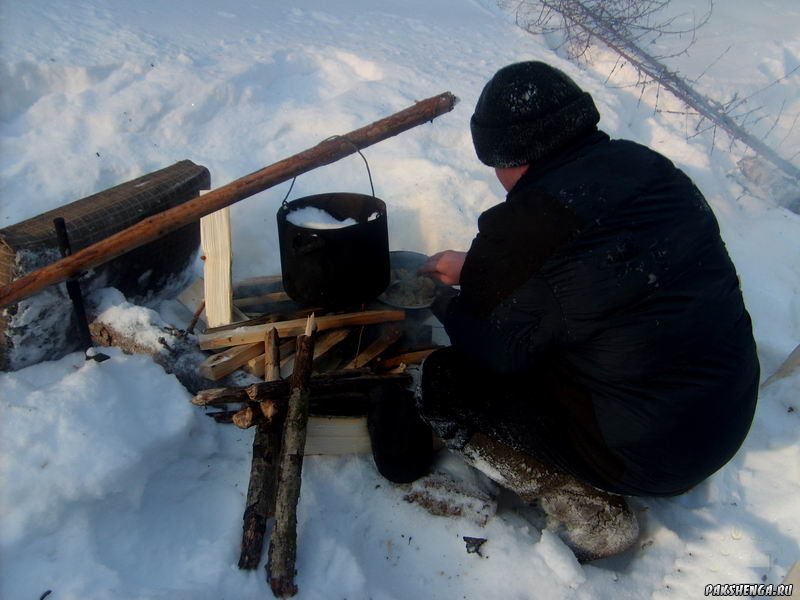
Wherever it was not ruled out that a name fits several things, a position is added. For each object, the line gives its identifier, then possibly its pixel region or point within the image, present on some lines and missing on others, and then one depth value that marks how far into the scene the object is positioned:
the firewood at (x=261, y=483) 2.34
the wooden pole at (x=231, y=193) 2.82
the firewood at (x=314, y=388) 2.65
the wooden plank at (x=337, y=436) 2.80
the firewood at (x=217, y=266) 3.49
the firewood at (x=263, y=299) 3.70
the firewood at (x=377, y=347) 3.19
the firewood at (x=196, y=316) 3.59
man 1.97
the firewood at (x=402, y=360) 3.24
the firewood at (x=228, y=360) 2.99
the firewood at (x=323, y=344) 3.20
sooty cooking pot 2.98
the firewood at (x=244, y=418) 2.56
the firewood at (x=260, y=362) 3.15
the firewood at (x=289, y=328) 3.13
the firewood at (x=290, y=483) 2.24
